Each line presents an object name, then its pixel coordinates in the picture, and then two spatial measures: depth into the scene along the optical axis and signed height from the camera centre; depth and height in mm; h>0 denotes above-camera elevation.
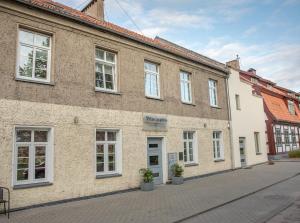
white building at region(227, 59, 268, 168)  15818 +1169
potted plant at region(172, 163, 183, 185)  10860 -1652
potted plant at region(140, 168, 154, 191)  9610 -1721
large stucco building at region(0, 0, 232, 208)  7422 +1420
